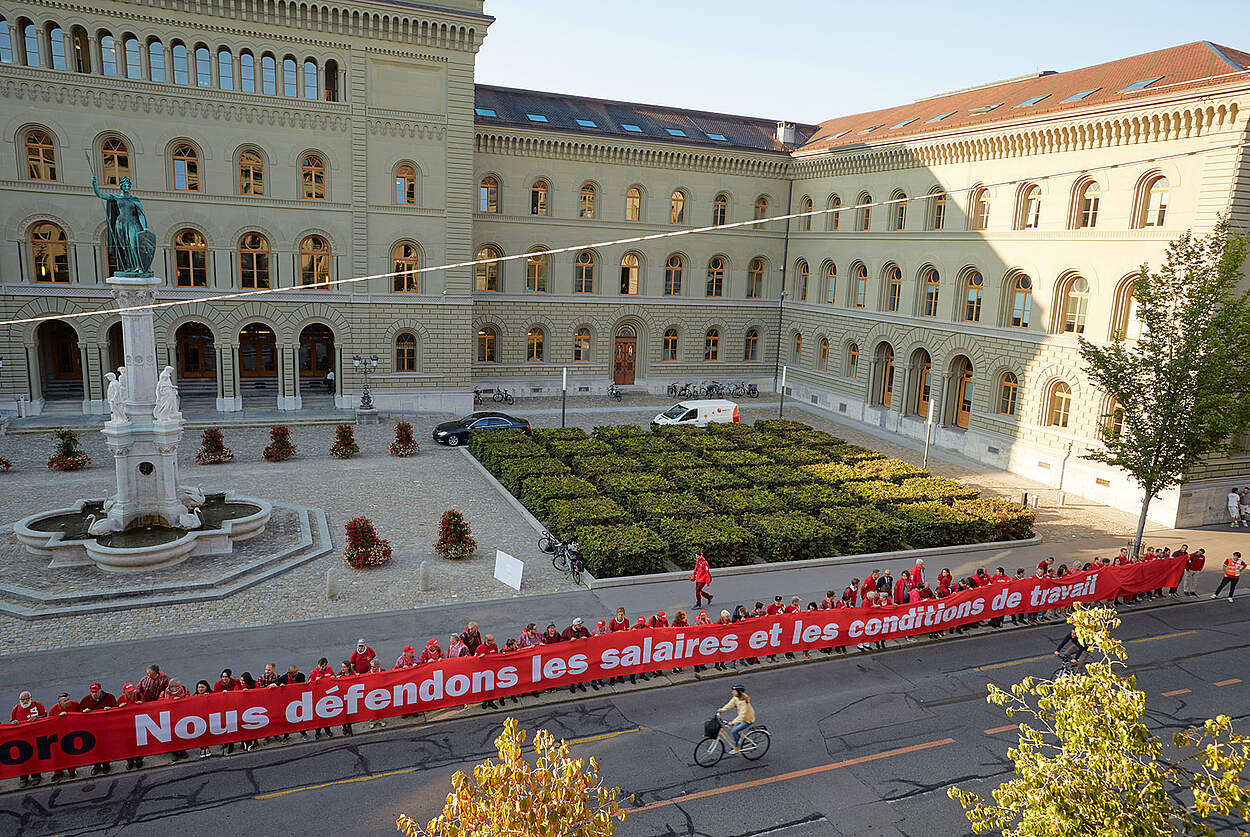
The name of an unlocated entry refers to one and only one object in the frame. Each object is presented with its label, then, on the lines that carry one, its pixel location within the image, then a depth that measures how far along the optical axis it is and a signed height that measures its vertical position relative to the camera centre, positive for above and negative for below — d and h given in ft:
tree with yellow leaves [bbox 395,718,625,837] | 22.26 -14.12
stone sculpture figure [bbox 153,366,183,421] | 73.72 -11.82
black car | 119.85 -21.50
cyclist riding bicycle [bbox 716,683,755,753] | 45.78 -23.14
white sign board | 66.13 -22.99
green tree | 74.69 -6.12
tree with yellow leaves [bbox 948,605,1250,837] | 21.66 -12.69
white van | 134.72 -20.62
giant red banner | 43.19 -24.35
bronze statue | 72.59 +2.49
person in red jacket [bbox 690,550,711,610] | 66.80 -23.14
